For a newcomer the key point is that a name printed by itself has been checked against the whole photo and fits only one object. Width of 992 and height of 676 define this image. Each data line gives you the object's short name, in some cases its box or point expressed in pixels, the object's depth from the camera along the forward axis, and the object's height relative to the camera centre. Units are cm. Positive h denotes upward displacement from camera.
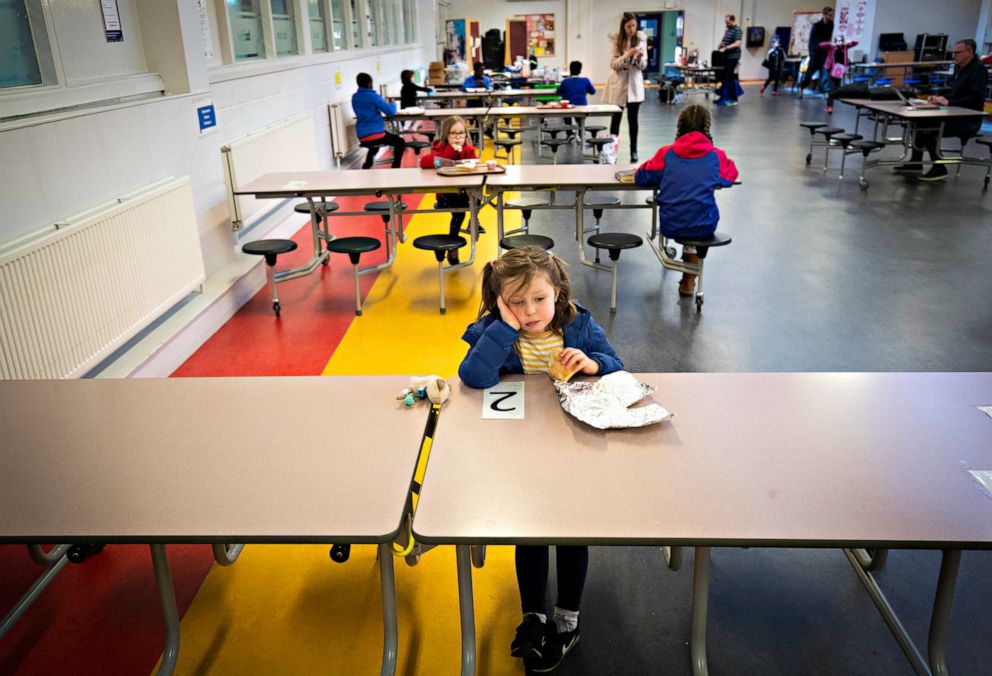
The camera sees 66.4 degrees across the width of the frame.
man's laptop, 820 -61
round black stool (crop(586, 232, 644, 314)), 460 -108
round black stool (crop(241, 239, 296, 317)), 465 -107
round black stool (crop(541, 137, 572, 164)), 897 -98
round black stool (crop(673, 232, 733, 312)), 454 -108
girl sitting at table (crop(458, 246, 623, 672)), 198 -75
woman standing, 874 -17
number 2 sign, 186 -82
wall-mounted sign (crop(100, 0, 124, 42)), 403 +24
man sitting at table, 838 -49
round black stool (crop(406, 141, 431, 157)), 951 -100
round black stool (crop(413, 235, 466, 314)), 464 -107
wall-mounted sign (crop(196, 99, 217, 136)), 488 -31
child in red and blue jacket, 454 -71
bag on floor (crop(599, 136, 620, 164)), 784 -98
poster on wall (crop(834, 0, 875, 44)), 1664 +60
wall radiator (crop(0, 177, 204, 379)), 300 -91
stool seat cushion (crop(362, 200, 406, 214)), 564 -104
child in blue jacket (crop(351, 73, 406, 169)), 875 -57
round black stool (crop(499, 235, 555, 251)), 466 -108
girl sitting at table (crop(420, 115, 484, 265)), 563 -62
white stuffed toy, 190 -79
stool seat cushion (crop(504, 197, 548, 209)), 537 -100
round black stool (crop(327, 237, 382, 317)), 468 -108
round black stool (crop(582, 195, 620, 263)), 524 -119
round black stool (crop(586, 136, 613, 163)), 813 -87
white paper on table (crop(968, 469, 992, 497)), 150 -82
